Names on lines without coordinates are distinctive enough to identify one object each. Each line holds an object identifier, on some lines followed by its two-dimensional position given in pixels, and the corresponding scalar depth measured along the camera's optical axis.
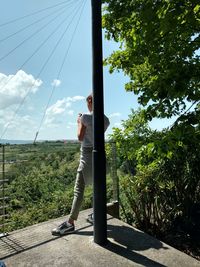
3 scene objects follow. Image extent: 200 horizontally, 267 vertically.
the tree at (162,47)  2.13
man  2.67
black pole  2.36
